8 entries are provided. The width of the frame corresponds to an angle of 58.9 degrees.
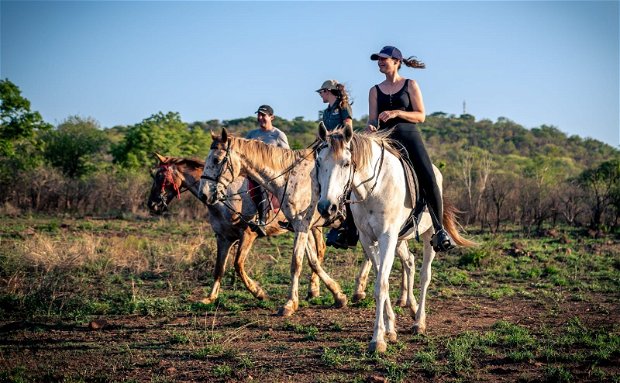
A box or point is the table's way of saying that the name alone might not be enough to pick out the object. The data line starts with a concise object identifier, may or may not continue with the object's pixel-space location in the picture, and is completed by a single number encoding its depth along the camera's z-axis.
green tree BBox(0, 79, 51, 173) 22.77
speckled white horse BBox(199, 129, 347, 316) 7.77
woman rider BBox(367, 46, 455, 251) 6.58
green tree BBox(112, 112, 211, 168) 26.20
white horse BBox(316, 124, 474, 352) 5.50
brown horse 8.76
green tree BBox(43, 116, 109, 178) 27.94
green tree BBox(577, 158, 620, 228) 17.74
